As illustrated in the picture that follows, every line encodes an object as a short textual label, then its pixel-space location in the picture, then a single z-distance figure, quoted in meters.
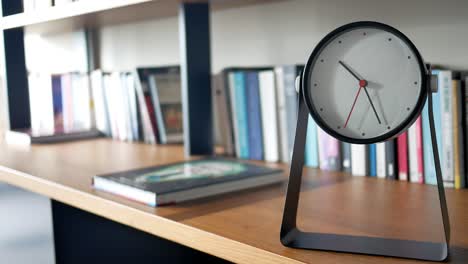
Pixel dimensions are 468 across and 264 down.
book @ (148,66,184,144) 1.43
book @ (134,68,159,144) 1.46
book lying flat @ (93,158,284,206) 0.87
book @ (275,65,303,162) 1.12
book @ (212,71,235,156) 1.26
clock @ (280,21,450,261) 0.62
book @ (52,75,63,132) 1.76
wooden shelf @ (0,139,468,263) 0.67
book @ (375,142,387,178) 1.00
